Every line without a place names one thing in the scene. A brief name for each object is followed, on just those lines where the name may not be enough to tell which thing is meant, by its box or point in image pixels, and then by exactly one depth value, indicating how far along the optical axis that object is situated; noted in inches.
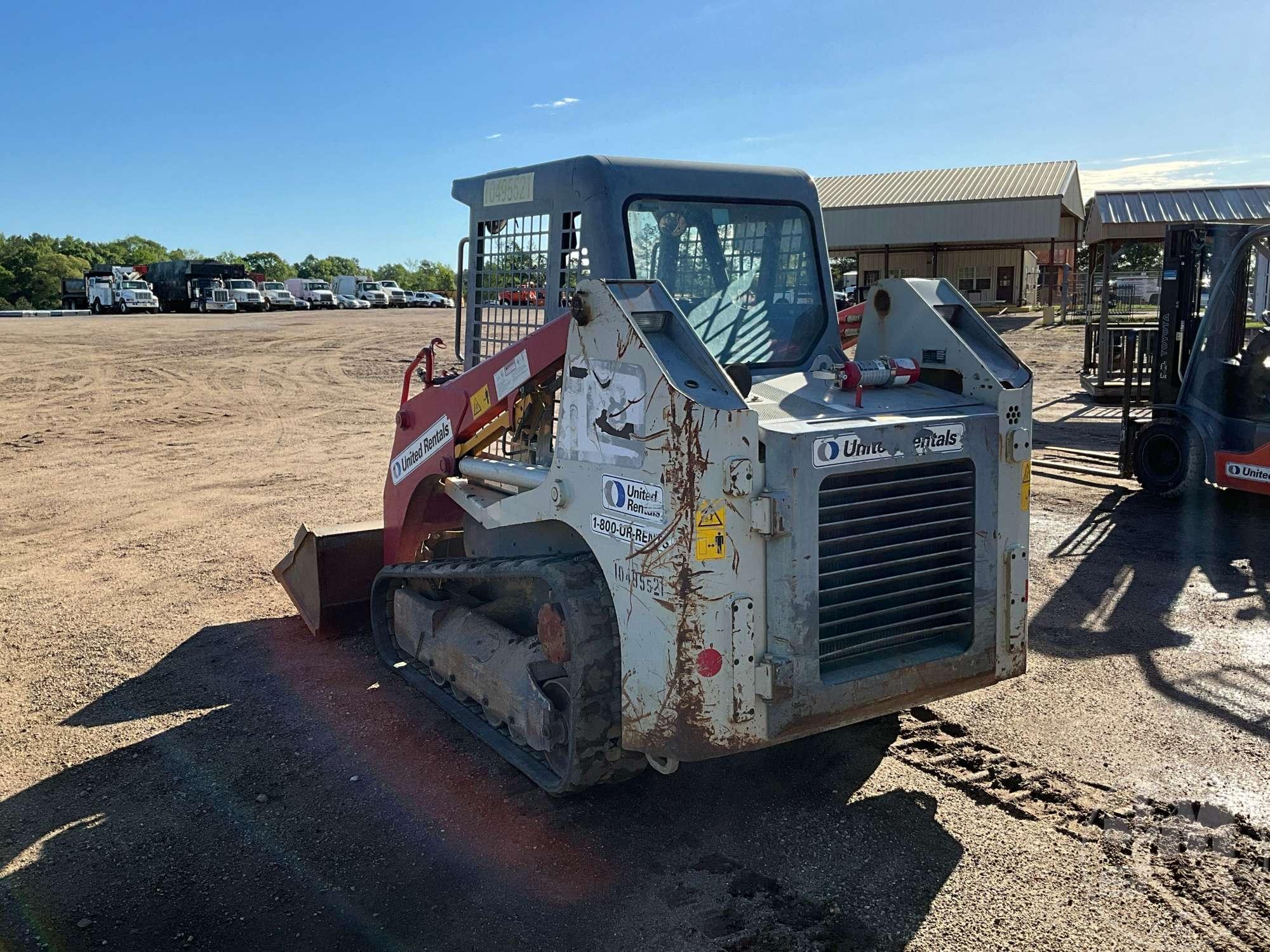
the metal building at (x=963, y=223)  1482.5
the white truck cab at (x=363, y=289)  2086.6
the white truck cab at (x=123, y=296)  1621.6
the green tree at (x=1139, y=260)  1973.4
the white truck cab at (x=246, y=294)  1737.2
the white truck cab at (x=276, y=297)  1836.9
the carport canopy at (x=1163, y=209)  858.1
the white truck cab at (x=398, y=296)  2143.2
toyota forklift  371.6
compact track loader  146.9
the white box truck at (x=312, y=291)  1982.0
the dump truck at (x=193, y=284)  1707.7
